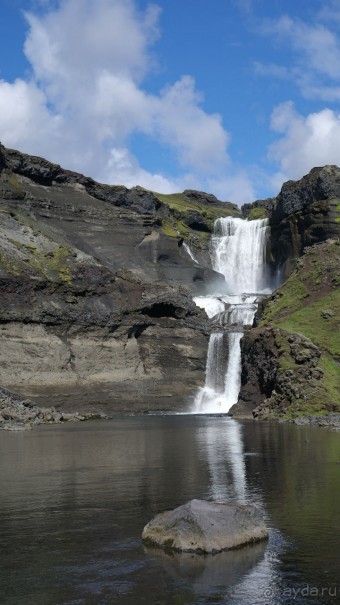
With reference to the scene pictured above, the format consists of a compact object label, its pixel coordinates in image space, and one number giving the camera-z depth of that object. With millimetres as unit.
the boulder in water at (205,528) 18750
